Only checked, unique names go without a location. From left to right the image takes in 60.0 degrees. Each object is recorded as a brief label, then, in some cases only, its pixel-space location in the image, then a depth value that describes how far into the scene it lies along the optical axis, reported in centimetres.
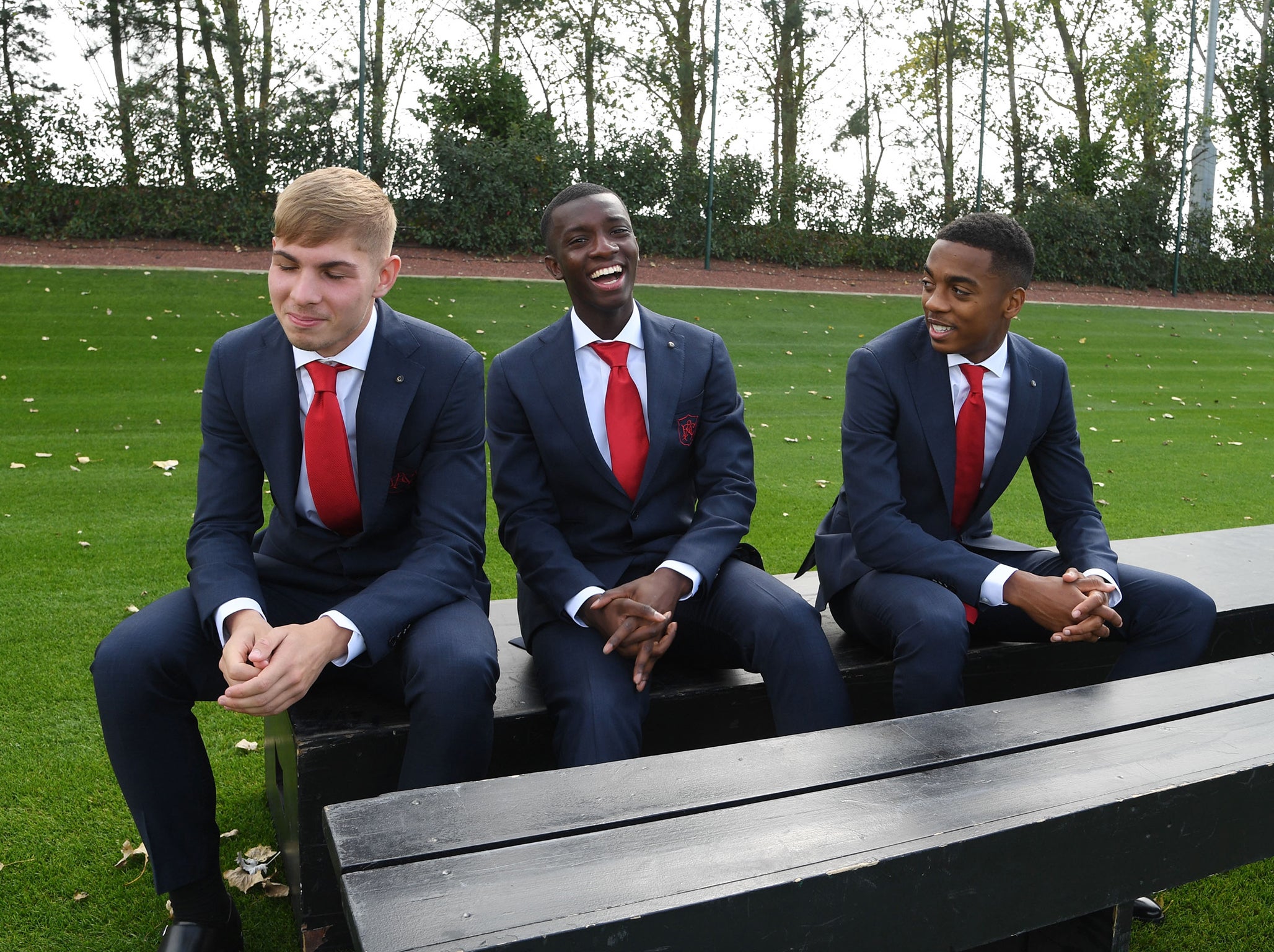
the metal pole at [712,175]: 1934
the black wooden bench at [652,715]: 252
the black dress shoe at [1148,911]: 295
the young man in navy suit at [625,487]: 289
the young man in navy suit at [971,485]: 314
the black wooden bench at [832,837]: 161
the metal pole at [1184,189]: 2280
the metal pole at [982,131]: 2239
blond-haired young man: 251
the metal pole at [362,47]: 1705
